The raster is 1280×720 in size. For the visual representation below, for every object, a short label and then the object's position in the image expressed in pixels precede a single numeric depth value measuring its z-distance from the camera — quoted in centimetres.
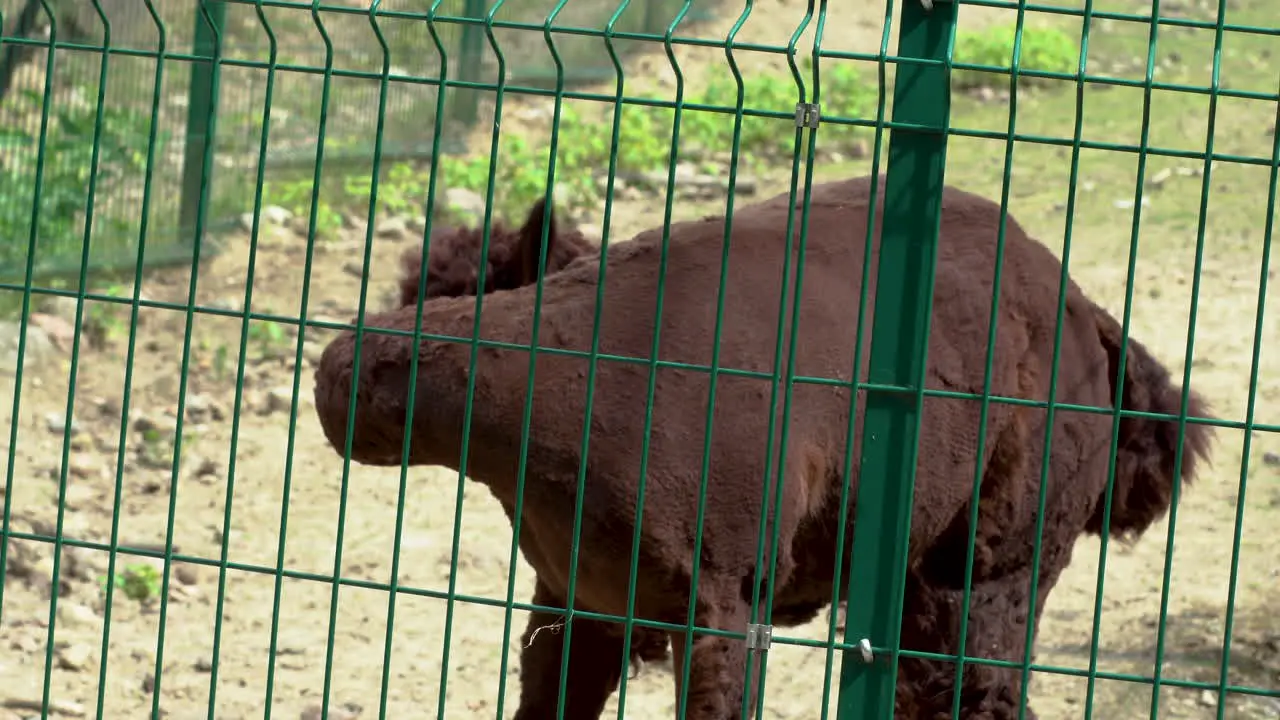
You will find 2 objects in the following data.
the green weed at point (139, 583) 1202
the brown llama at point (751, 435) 716
